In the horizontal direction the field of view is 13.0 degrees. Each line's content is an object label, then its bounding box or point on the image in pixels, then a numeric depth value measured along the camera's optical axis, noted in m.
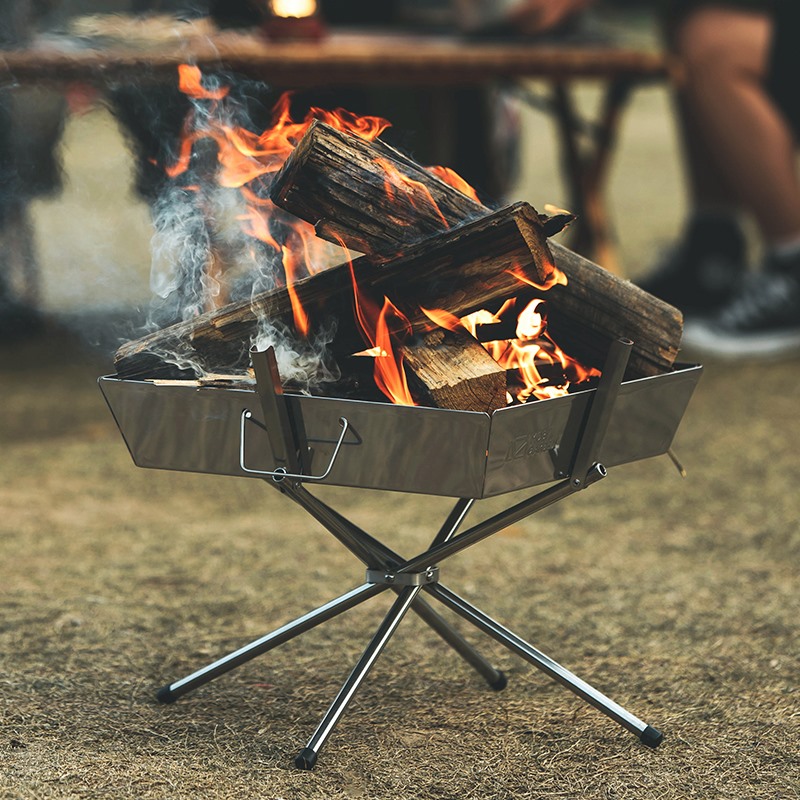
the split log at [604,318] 2.65
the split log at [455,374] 2.58
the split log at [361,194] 2.60
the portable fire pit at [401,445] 2.56
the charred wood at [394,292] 2.59
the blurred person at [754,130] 4.38
